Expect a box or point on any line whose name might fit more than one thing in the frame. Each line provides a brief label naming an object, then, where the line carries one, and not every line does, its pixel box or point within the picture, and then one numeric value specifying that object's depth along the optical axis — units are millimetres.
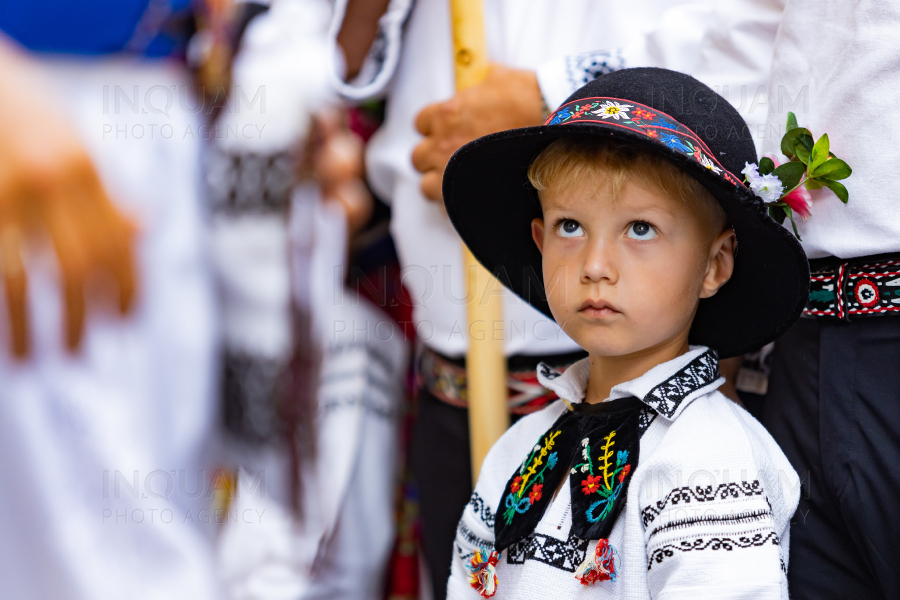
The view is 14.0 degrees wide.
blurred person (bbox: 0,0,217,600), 2892
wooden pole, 2923
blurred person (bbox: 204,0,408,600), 3193
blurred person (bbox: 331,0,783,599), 2880
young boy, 2660
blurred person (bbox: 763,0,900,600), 2695
